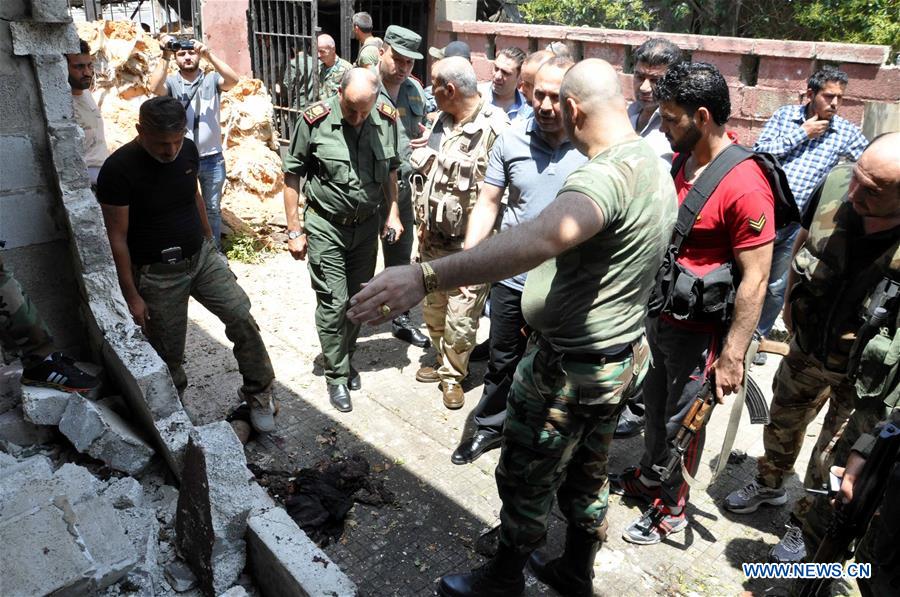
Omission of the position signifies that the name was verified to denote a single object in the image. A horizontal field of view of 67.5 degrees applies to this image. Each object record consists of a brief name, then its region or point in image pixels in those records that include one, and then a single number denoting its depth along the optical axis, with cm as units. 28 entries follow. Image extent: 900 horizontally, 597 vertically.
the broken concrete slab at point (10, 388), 307
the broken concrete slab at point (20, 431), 296
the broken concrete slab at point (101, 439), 288
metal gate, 820
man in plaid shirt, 459
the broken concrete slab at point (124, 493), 274
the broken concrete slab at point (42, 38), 303
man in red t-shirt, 279
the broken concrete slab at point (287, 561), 220
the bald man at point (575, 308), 206
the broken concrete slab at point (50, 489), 241
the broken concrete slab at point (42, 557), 213
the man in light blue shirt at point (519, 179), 344
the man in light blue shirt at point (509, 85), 489
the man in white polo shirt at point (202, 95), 555
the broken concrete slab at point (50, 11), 302
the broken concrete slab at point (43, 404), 288
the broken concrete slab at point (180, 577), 251
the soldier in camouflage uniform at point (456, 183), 422
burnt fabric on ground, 328
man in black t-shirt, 337
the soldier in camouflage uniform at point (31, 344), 301
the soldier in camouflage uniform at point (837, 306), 261
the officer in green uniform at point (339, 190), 417
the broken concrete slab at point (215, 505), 241
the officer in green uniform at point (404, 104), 505
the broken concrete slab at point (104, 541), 232
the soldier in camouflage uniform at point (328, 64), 738
